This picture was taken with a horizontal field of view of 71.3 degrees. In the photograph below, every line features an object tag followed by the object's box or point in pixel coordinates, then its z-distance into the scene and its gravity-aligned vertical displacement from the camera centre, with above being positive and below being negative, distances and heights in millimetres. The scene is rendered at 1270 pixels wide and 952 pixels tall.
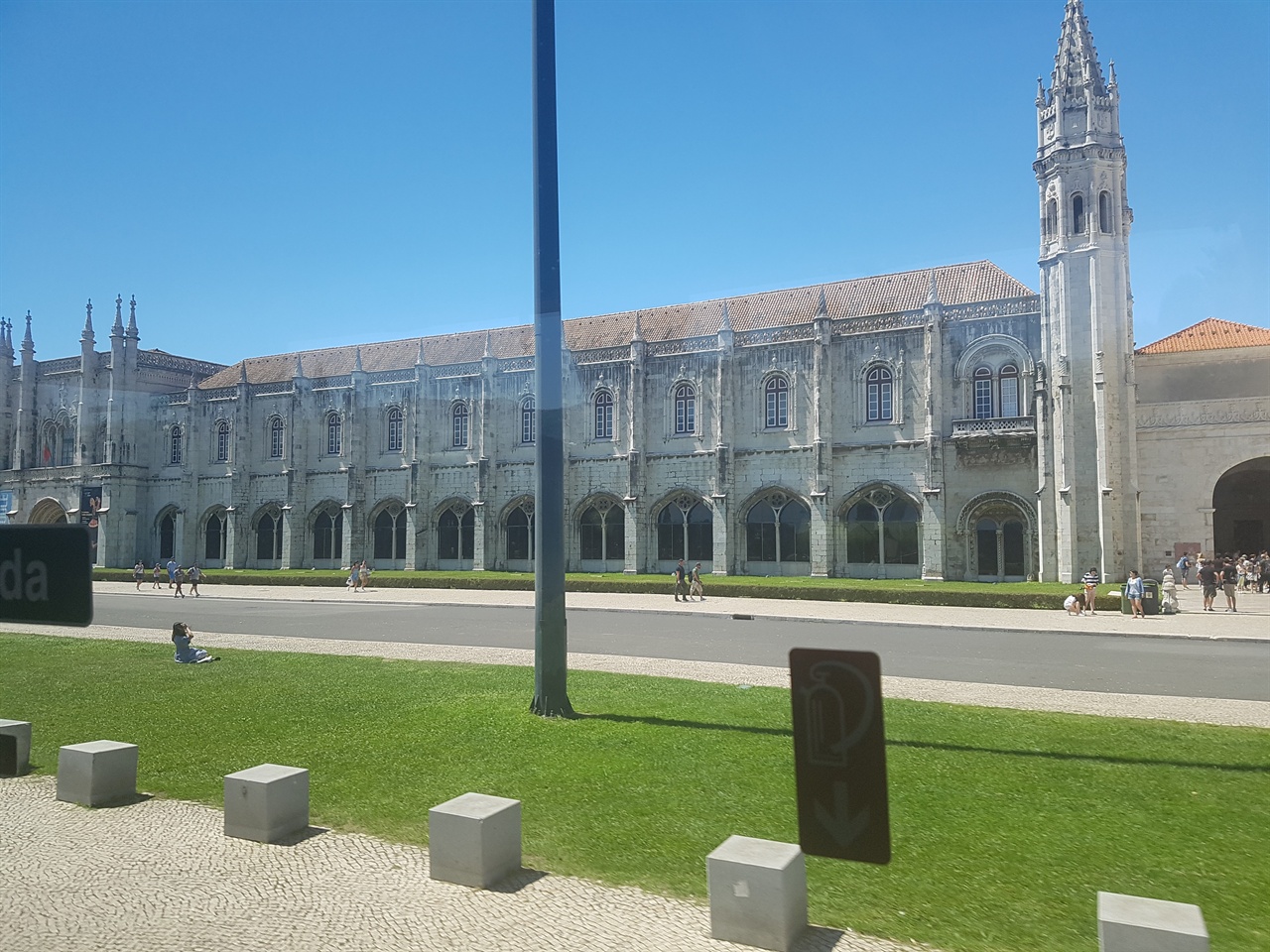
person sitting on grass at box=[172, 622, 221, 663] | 14188 -2029
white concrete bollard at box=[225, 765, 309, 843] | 6246 -2014
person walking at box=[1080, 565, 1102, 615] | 23734 -2127
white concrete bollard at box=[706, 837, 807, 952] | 4566 -1994
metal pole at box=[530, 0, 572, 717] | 10625 +2143
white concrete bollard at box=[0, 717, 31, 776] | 8000 -1967
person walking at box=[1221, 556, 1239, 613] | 23547 -1989
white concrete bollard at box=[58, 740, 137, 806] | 7172 -2036
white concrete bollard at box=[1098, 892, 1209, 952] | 3799 -1826
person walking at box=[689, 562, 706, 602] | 30562 -2479
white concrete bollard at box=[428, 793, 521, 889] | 5426 -2012
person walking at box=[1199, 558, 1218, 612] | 24234 -1984
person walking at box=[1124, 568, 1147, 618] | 23031 -2190
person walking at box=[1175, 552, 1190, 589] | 32000 -2108
